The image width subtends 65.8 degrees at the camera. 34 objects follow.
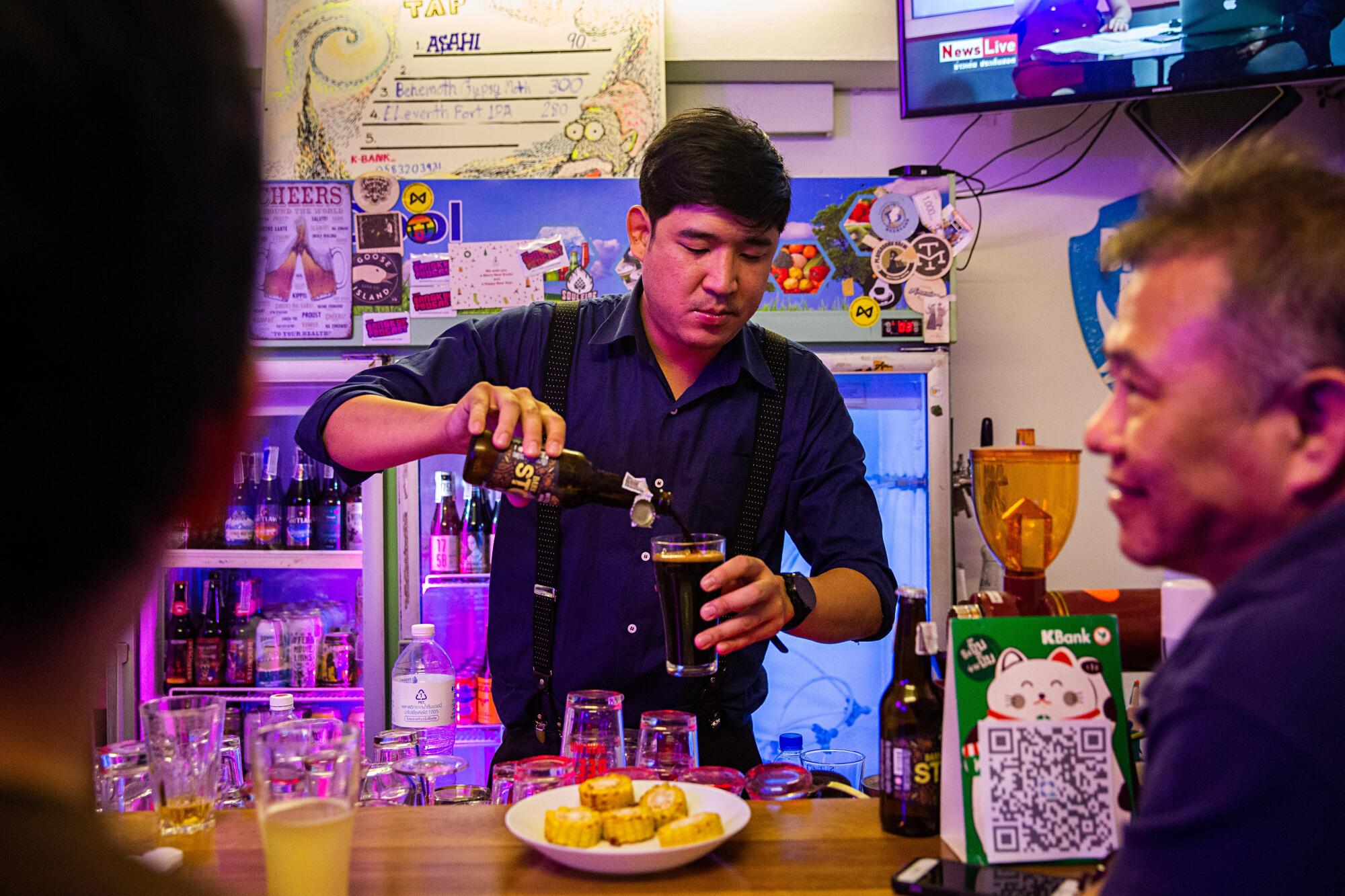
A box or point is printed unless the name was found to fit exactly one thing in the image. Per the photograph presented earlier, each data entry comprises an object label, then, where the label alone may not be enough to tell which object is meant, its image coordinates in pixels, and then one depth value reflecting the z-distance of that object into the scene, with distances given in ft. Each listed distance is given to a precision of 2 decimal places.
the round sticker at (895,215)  10.81
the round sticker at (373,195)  11.44
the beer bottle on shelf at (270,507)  11.62
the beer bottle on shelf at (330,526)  11.72
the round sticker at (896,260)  10.82
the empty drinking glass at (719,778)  5.03
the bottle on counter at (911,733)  4.60
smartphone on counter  3.87
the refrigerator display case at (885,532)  10.82
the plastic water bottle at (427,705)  9.81
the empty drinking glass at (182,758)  4.57
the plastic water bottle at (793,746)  10.87
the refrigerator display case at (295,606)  10.82
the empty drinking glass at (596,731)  5.24
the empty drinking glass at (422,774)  5.69
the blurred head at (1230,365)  2.67
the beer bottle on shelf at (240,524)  11.74
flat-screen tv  10.66
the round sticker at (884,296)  10.87
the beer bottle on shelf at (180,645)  11.51
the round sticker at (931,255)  10.83
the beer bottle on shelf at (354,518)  11.96
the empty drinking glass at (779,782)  5.26
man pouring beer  6.60
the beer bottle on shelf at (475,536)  11.47
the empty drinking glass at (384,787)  5.60
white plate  4.07
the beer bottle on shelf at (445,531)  11.35
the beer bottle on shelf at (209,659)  11.41
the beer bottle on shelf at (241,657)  11.50
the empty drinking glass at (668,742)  5.33
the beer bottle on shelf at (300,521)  11.59
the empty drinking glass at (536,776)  5.01
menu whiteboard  12.05
